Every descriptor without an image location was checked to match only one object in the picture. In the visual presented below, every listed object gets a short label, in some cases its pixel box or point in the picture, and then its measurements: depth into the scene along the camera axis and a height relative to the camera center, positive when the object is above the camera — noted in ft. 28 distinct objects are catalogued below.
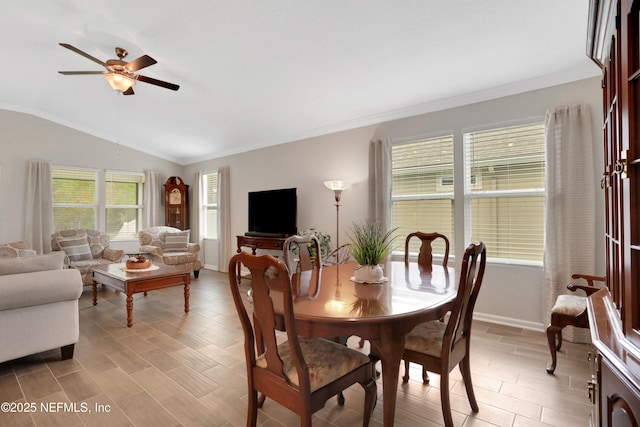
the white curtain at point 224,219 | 20.75 -0.28
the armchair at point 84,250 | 15.38 -1.86
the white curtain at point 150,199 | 22.43 +1.14
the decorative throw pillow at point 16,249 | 12.19 -1.42
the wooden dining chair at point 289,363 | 4.34 -2.34
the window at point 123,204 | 21.11 +0.81
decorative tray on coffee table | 12.55 -2.00
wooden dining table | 4.40 -1.47
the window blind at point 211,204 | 22.50 +0.77
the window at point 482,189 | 10.67 +0.93
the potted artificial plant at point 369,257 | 6.57 -0.91
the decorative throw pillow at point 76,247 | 16.22 -1.66
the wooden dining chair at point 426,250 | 9.12 -1.07
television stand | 15.97 -1.48
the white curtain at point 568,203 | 9.35 +0.29
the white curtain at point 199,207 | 22.93 +0.59
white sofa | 7.43 -2.26
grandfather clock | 22.84 +0.91
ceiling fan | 9.43 +4.62
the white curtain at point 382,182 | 13.38 +1.37
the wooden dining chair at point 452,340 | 5.32 -2.33
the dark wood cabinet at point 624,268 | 2.92 -0.61
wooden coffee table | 11.10 -2.44
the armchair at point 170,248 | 17.97 -1.95
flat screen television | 16.52 +0.10
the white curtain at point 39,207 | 17.53 +0.50
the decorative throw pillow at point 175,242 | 18.61 -1.61
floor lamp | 14.12 +1.11
